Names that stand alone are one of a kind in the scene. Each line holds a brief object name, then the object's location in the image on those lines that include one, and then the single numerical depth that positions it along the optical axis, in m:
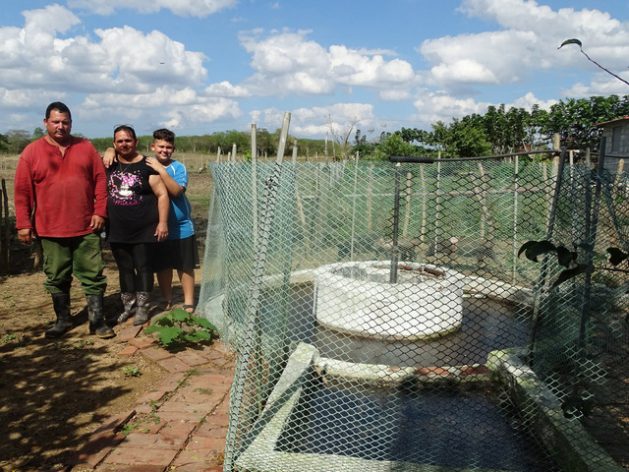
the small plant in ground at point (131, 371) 4.00
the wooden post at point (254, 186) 3.56
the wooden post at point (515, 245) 6.20
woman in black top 4.76
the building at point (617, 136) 24.95
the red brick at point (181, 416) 3.35
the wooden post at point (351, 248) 5.03
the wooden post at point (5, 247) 7.07
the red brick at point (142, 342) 4.57
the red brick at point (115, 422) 3.18
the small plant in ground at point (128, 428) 3.16
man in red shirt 4.41
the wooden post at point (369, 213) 5.34
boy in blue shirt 4.97
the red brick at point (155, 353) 4.34
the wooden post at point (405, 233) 5.92
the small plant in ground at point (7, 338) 4.47
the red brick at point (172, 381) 3.80
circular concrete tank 5.23
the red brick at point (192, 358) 4.31
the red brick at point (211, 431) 3.17
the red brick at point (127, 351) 4.37
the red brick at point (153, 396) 3.59
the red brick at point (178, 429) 3.15
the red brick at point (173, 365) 4.16
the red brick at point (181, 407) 3.47
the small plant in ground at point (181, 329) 4.44
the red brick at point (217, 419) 3.31
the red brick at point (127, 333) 4.66
